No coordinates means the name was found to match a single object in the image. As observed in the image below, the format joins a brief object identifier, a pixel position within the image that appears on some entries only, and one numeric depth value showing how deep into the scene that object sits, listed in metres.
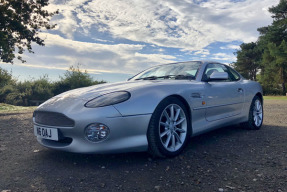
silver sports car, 2.42
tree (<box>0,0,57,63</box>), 12.42
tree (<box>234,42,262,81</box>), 43.50
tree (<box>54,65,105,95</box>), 31.06
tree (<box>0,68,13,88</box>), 19.30
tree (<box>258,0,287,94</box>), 32.51
